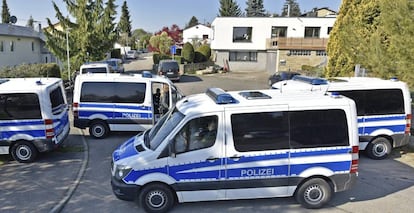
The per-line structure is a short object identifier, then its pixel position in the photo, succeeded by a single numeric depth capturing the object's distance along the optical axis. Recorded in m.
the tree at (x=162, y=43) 49.35
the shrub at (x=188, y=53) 36.22
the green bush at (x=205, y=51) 38.84
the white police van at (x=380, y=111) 8.43
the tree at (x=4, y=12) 65.96
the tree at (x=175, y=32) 63.56
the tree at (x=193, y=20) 105.71
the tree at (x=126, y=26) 81.19
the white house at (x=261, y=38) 32.61
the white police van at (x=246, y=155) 5.43
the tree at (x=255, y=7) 81.96
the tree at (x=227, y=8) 70.06
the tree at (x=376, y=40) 8.02
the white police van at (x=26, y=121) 7.97
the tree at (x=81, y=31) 23.45
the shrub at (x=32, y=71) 15.91
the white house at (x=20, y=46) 25.19
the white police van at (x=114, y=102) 10.33
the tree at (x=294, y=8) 95.97
